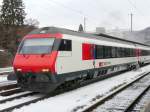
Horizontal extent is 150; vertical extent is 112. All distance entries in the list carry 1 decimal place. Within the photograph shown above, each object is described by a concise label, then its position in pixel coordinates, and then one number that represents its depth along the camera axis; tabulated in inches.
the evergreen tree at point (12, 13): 1510.2
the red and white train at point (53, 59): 319.0
